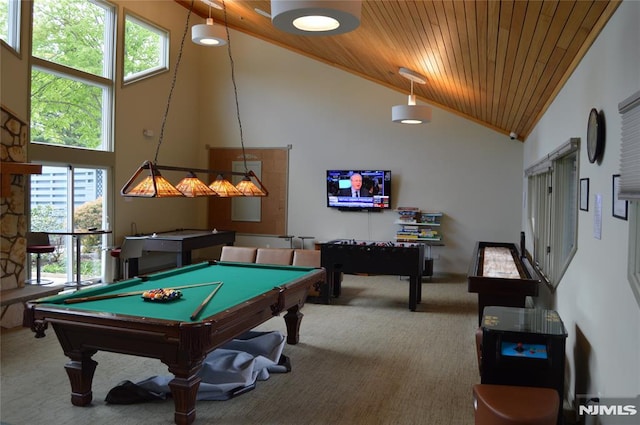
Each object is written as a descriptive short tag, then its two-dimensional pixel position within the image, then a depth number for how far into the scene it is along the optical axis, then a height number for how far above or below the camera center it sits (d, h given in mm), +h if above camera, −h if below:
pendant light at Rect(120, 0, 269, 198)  3969 +186
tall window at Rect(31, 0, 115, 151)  7152 +1994
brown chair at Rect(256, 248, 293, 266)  6371 -579
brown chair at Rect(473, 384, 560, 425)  2574 -1004
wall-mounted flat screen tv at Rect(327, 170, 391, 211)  9781 +432
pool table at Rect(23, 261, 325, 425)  3076 -726
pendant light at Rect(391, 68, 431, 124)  6840 +1366
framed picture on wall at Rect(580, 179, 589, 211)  3414 +139
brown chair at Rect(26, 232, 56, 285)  6582 -514
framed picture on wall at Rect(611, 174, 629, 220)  2434 +58
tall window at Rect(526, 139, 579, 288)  4713 +22
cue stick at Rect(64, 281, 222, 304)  3557 -643
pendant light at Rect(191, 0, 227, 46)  6879 +2385
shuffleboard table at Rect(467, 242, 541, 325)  4539 -609
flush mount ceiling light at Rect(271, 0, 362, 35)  2426 +980
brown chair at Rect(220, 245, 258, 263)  6508 -574
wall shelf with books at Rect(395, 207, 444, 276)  9352 -274
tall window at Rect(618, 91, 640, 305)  2133 +183
